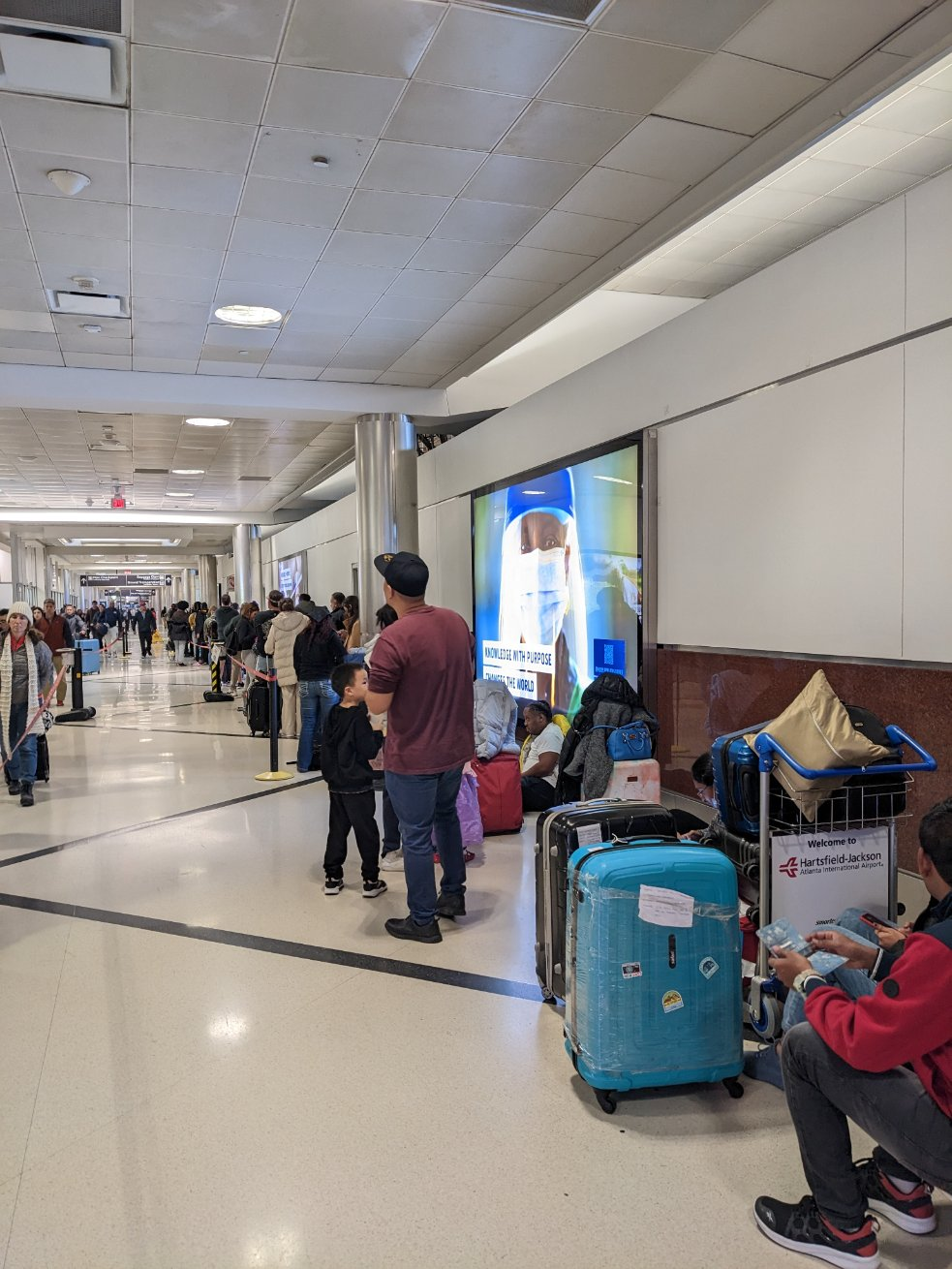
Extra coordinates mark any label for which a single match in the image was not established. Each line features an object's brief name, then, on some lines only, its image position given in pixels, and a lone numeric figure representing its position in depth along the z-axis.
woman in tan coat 9.11
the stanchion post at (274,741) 8.01
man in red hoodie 1.80
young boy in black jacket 4.48
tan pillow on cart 2.75
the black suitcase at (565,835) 3.12
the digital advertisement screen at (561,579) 6.54
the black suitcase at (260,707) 10.44
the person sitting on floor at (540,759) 6.29
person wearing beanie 7.05
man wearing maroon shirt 3.93
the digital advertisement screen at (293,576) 19.38
